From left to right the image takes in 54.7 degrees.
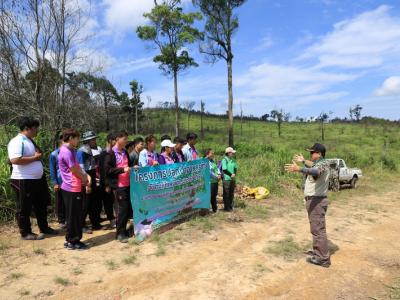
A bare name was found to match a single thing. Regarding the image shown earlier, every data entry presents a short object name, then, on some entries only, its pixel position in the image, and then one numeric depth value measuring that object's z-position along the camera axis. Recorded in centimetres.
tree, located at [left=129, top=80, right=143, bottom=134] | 3938
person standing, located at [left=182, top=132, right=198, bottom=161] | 772
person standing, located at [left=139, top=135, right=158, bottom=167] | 658
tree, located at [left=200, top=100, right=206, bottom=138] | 4329
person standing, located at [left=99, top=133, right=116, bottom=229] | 600
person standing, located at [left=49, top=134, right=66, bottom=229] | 644
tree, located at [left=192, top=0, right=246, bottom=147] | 2253
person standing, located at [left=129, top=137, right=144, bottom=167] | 677
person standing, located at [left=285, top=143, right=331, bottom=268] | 546
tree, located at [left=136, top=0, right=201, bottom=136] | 2092
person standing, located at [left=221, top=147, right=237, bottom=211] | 824
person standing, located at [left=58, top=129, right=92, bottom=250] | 529
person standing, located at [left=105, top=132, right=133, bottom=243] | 587
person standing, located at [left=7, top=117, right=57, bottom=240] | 546
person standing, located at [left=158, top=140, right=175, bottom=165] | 702
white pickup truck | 1374
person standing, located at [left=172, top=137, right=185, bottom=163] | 748
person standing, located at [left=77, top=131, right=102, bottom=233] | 632
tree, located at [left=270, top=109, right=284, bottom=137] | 4259
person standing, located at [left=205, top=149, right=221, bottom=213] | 816
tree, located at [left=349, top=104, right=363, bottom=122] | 6925
